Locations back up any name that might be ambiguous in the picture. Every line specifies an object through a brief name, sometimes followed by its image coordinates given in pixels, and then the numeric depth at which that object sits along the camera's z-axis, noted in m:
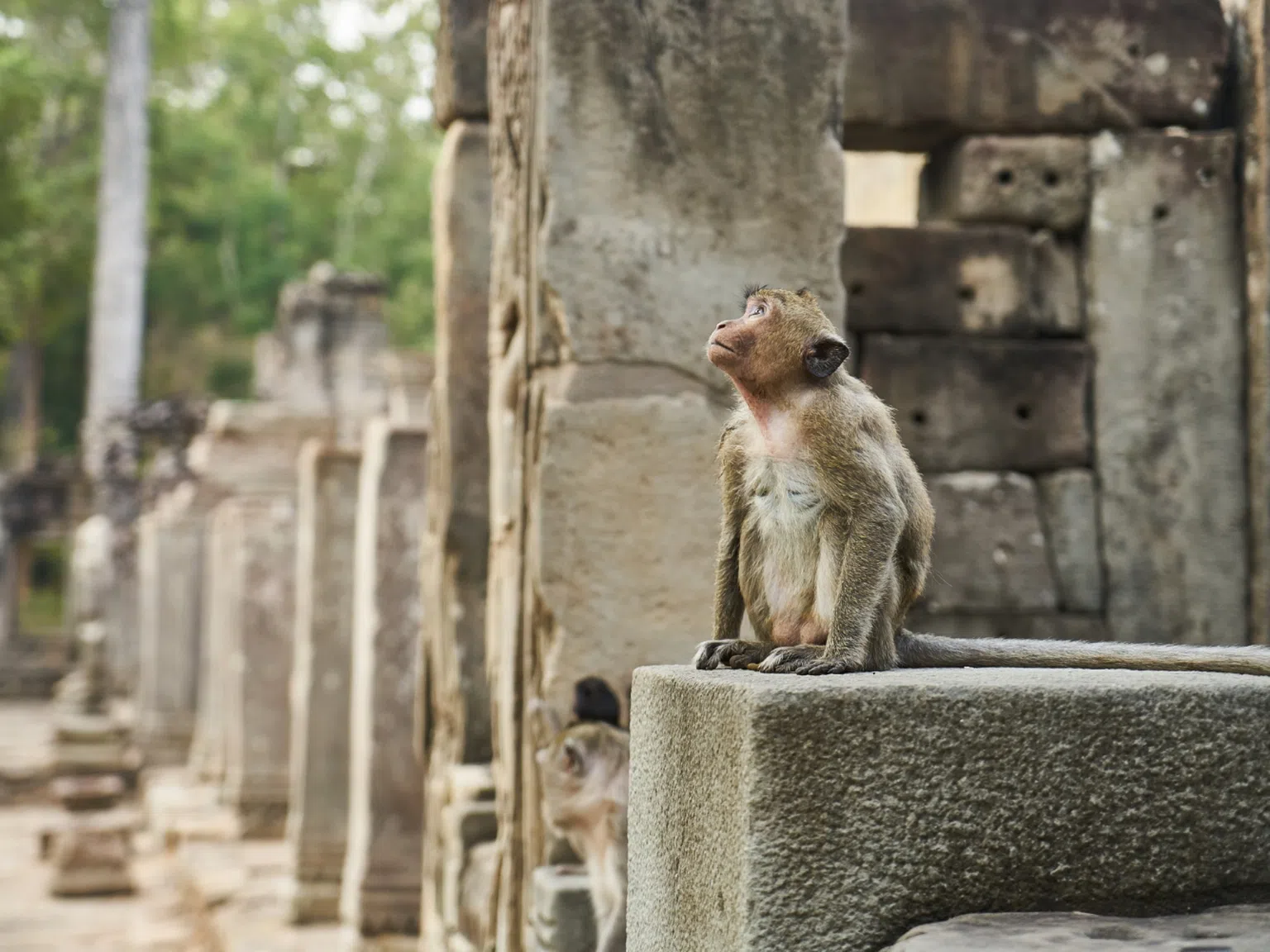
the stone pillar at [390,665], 7.14
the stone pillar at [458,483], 6.09
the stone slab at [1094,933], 2.20
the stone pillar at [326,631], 8.25
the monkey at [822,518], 2.74
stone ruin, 2.37
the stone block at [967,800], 2.31
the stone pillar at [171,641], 15.77
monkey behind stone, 4.14
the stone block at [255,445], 12.69
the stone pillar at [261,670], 10.53
